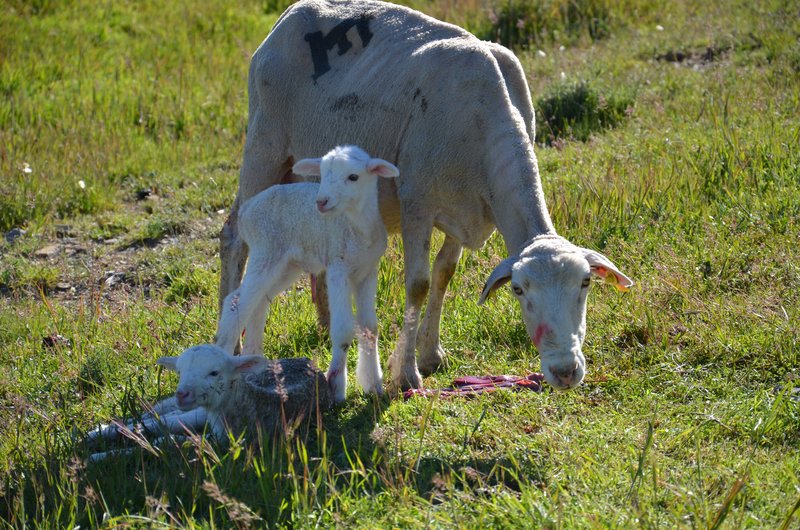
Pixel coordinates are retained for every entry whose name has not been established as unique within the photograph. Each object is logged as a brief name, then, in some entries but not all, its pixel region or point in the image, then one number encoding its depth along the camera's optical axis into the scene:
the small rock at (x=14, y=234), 17.32
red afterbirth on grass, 10.66
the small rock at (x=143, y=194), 19.06
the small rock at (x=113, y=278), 15.64
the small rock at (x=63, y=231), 17.53
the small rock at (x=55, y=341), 12.78
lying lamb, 9.32
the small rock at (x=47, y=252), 16.67
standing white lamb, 9.96
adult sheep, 9.14
